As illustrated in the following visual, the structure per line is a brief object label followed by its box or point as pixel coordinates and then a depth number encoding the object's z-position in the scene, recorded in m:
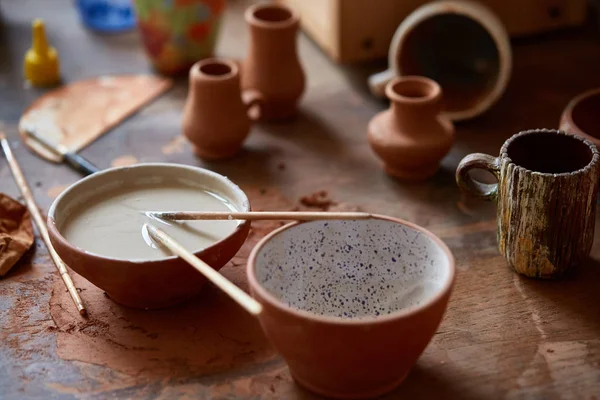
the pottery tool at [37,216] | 1.43
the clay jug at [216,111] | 1.78
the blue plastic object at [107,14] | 2.53
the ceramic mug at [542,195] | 1.35
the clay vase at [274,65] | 1.95
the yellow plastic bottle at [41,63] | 2.17
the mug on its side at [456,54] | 1.91
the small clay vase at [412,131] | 1.71
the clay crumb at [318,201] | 1.70
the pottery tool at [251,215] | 1.26
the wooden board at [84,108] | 1.95
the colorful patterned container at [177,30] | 2.15
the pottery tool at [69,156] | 1.80
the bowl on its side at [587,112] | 1.68
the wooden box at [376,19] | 2.12
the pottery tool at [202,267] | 1.09
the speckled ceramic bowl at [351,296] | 1.08
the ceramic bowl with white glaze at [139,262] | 1.28
